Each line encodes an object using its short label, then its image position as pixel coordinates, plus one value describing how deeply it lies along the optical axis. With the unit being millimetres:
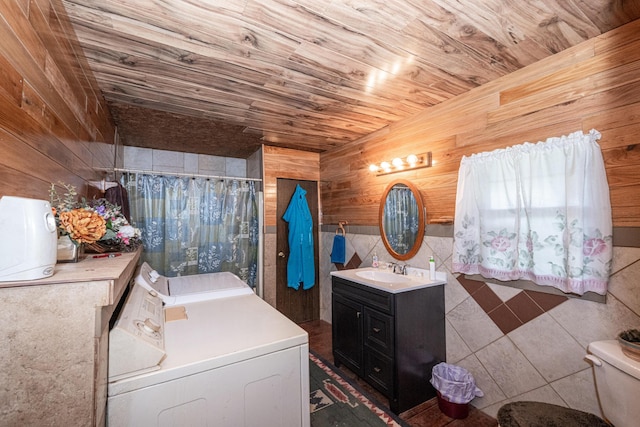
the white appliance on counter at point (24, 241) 648
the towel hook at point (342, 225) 3184
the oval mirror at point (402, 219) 2332
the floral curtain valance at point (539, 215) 1394
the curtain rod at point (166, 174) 2458
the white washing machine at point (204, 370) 950
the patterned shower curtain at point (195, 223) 2650
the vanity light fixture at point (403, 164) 2270
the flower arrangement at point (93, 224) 903
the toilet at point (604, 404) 1054
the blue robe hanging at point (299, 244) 3258
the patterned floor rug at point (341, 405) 1804
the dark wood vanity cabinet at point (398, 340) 1915
